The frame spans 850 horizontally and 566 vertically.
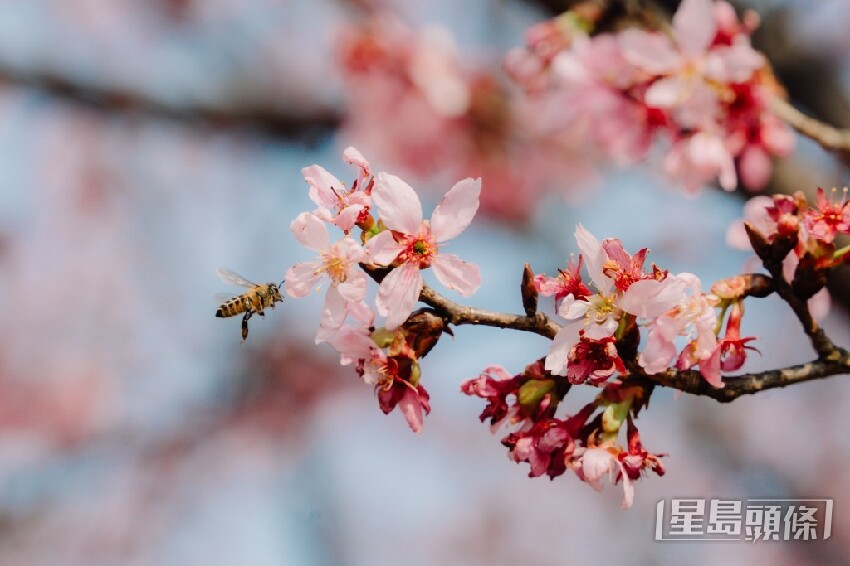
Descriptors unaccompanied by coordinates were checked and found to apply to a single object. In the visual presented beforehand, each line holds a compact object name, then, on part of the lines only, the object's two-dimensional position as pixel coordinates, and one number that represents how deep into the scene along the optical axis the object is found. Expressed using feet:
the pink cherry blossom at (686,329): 2.35
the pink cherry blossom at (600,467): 2.36
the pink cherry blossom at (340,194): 2.34
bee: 2.48
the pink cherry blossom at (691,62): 2.63
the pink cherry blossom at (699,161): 2.63
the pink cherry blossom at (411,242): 2.34
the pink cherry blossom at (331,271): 2.34
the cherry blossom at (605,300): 2.33
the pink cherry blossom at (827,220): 2.38
